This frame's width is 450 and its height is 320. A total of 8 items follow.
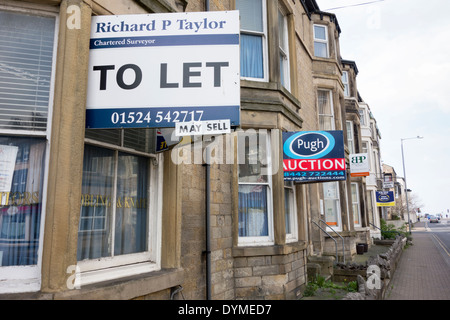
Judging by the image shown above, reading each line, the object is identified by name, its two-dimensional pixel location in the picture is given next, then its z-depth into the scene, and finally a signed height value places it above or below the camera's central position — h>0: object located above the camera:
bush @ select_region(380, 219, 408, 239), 22.20 -1.52
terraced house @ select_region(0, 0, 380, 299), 3.06 +0.37
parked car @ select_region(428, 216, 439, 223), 81.83 -2.35
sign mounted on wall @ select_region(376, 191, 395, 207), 24.13 +0.89
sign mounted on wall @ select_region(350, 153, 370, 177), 14.05 +1.95
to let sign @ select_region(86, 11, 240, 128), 3.36 +1.48
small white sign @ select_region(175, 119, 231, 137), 3.28 +0.84
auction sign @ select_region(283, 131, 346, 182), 7.20 +1.21
